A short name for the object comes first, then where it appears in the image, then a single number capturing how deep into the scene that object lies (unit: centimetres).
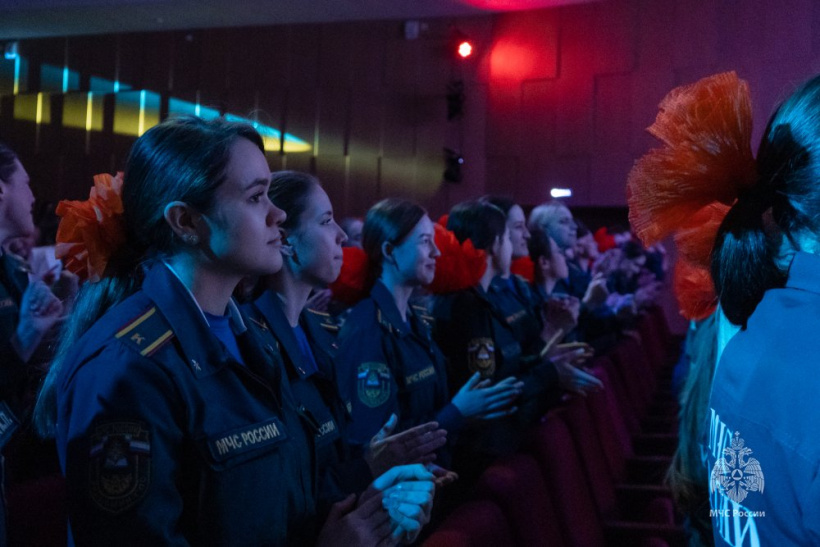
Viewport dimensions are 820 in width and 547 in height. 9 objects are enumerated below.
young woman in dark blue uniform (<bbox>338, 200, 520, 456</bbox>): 211
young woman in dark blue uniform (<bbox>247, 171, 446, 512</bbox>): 155
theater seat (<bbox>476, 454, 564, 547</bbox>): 159
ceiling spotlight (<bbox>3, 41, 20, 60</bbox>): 978
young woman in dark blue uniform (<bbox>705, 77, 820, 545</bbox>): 69
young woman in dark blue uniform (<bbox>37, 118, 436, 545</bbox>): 95
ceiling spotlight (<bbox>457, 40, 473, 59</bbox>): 806
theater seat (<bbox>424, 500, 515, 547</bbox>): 128
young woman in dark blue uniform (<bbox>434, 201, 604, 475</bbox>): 264
